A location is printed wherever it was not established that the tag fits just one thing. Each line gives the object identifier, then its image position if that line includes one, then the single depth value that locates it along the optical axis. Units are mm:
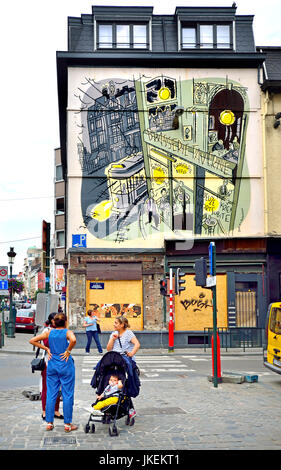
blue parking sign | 24859
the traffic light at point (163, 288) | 21859
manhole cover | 7316
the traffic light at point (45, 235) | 14977
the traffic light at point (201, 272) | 13297
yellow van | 13121
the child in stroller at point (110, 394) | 8112
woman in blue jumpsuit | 7988
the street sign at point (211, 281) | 12744
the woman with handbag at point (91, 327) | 20062
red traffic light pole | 21034
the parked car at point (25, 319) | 35809
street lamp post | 29781
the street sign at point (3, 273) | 24234
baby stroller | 8273
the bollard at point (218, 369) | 13026
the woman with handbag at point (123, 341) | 8852
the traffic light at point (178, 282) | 20500
